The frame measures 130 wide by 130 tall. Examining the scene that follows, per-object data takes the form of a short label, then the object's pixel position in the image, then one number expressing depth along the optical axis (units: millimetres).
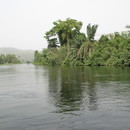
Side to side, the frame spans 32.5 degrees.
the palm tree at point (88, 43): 57875
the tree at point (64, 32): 76250
